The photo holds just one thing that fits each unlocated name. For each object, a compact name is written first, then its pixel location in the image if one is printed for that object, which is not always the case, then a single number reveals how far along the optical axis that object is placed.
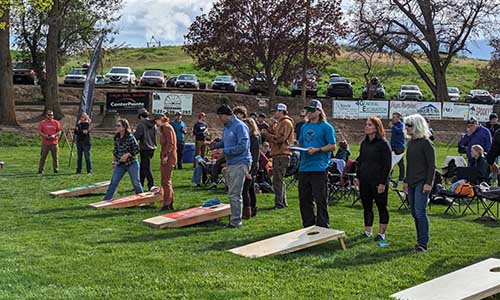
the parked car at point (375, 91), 39.88
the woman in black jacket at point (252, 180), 9.77
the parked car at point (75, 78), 38.28
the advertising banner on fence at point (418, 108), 33.06
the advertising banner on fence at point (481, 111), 34.69
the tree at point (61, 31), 29.81
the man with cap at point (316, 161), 8.26
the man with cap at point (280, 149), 10.91
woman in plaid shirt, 11.02
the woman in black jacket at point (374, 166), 7.94
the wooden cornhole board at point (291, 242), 7.29
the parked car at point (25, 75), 37.47
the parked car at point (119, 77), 38.87
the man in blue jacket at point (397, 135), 13.92
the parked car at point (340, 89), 37.97
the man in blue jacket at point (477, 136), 13.57
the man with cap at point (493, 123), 15.09
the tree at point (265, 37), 32.03
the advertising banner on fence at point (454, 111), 34.78
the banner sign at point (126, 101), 27.94
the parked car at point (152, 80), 37.56
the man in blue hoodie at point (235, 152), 8.70
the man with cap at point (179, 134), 17.53
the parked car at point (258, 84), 34.05
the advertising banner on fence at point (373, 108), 33.00
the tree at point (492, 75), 49.77
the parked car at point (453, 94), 43.38
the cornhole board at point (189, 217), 9.07
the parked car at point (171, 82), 39.66
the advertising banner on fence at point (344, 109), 32.66
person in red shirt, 16.25
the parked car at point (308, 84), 33.88
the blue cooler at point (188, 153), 19.02
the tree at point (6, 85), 27.48
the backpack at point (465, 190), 10.96
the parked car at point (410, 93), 39.72
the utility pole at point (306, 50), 31.64
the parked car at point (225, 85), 38.91
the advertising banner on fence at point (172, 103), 28.75
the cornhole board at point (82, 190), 12.33
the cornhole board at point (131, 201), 10.86
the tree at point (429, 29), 39.94
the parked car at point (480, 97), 41.66
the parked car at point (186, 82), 38.50
